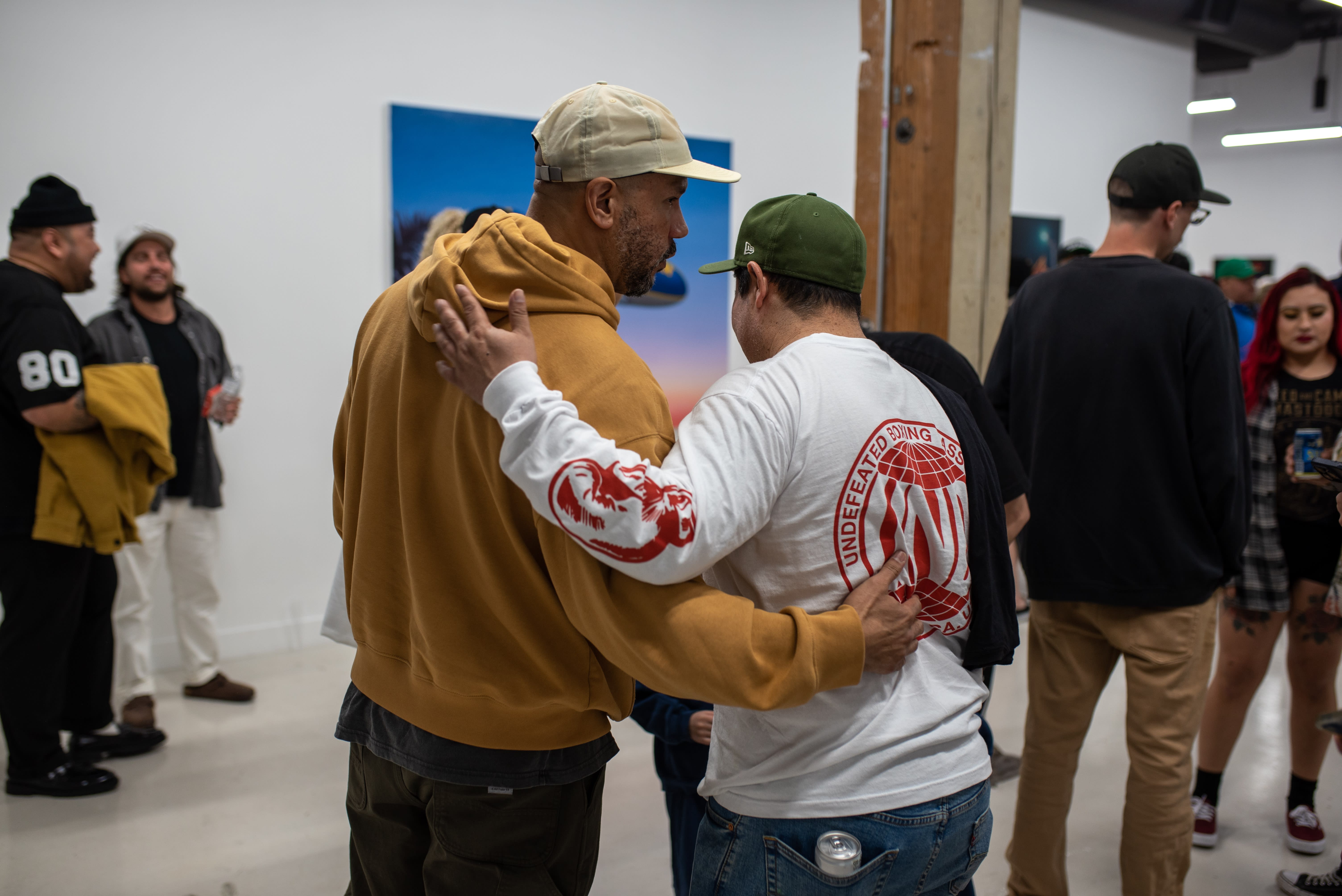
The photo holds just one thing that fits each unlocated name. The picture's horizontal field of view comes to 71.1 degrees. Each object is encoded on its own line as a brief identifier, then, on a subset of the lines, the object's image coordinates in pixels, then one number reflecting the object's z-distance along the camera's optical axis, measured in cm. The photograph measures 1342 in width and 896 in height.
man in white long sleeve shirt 107
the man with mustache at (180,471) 368
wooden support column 250
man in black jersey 293
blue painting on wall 458
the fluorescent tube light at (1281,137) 1086
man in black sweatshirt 215
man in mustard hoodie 113
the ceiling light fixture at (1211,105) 978
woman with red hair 281
